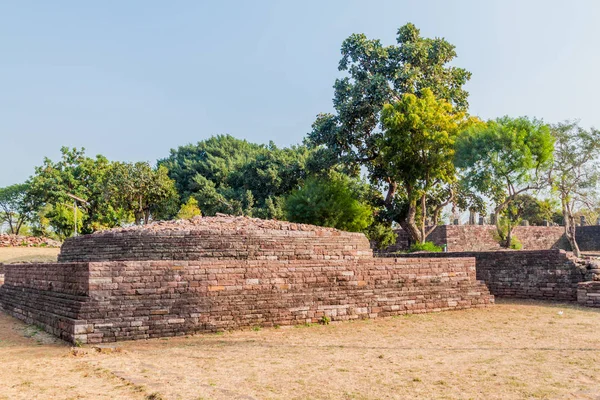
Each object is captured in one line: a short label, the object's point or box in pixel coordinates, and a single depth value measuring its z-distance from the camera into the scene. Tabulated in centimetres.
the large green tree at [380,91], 2109
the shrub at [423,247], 1961
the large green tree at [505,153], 1831
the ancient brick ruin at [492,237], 2436
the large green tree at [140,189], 3062
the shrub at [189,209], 2995
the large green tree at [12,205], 4550
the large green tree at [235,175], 2788
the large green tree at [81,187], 3109
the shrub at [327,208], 2152
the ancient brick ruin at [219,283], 733
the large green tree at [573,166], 2325
